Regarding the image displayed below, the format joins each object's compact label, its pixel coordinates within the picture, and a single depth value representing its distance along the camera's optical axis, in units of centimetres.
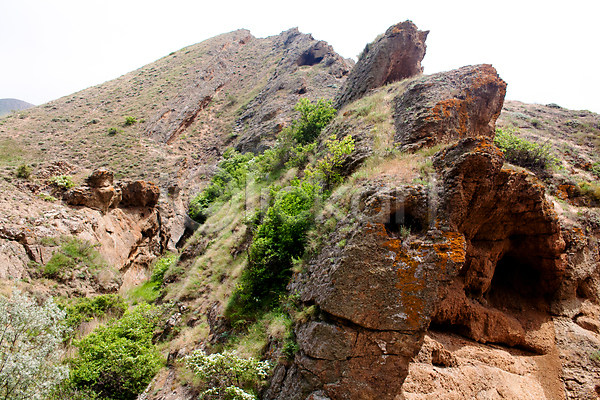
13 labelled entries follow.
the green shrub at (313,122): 1723
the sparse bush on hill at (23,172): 1872
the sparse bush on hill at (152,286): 1673
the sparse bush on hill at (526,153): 1014
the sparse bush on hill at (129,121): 3325
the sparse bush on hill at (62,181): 1856
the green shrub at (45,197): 1760
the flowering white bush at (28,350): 775
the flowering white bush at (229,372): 621
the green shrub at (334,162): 954
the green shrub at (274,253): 850
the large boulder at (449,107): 875
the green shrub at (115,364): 909
